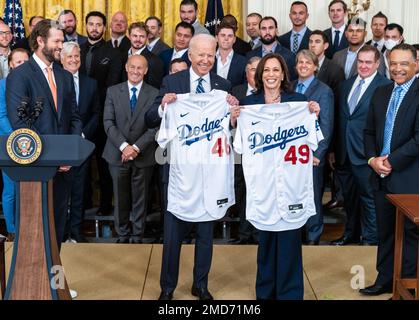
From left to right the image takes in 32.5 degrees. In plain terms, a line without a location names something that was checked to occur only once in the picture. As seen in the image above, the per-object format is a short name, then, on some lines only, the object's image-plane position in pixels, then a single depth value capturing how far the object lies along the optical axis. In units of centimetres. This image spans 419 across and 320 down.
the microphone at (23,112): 390
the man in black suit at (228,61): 638
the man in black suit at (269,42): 664
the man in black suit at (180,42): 673
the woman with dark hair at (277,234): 443
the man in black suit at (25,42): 721
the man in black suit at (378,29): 713
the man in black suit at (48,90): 439
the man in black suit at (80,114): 607
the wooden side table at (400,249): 409
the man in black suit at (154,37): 725
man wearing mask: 692
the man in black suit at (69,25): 727
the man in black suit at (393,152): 451
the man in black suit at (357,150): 577
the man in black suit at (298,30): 709
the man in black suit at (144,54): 654
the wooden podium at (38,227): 383
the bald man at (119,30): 722
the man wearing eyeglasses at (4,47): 666
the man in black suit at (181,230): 454
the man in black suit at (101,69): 662
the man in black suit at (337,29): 712
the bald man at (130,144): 592
